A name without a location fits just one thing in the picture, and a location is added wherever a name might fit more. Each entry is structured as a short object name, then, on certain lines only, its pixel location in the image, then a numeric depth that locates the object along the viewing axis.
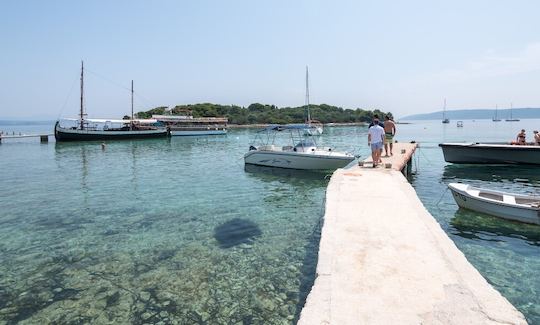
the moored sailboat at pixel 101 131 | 56.00
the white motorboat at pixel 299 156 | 20.00
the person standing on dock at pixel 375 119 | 14.52
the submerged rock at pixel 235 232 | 9.55
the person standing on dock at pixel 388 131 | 17.19
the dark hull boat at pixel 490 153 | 21.03
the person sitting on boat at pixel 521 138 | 22.58
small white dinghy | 10.15
